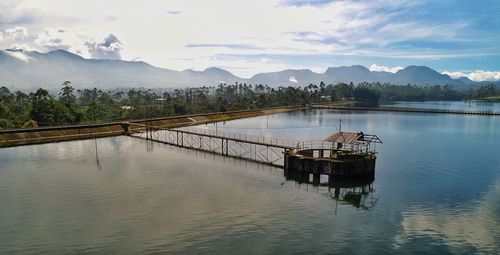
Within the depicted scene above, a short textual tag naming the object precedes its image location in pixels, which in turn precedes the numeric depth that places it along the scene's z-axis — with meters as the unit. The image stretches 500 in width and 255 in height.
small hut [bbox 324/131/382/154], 49.72
